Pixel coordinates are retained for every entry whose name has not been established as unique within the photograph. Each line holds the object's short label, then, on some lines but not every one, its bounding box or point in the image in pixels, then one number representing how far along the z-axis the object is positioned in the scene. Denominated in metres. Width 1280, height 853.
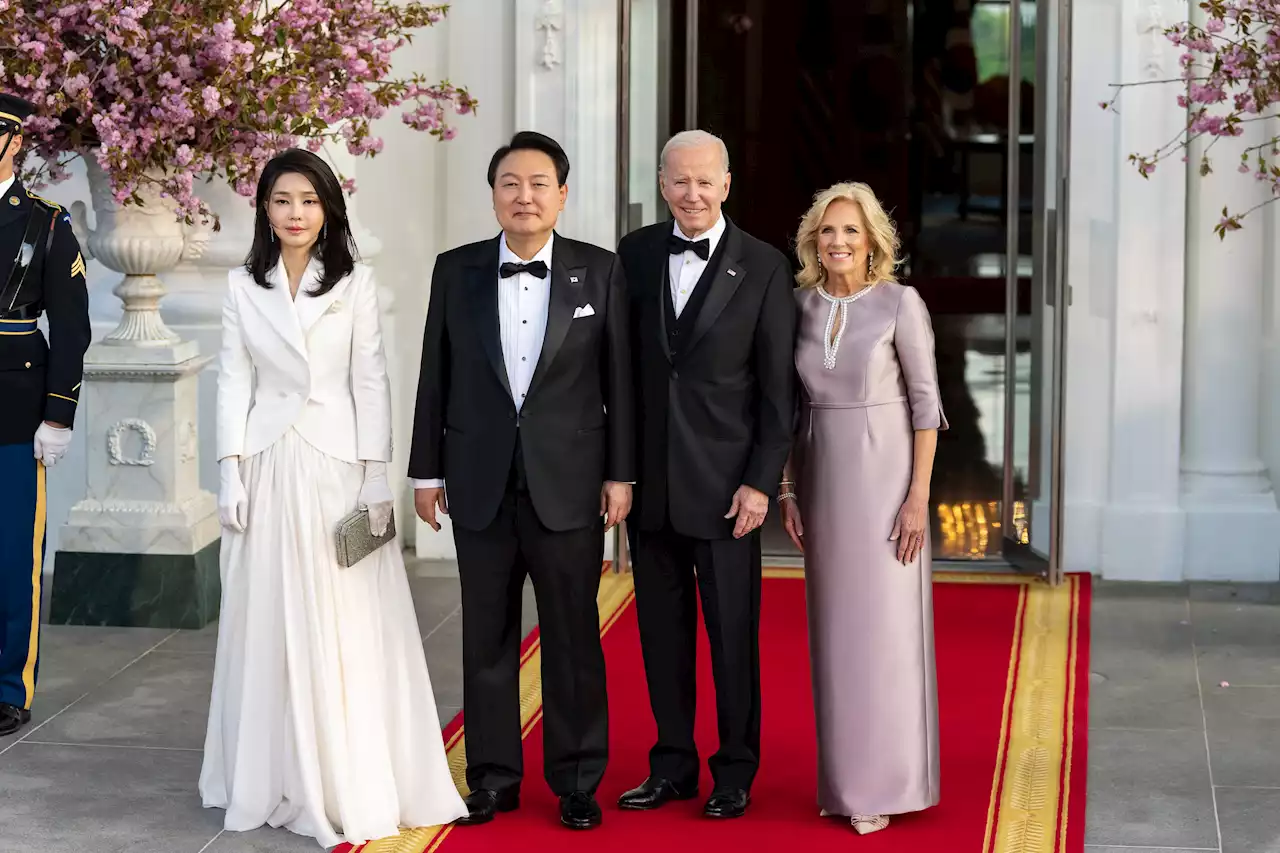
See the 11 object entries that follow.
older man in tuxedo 8.47
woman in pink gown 8.50
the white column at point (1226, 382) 14.17
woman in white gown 8.46
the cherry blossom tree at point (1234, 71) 11.16
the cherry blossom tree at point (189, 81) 10.65
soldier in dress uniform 10.28
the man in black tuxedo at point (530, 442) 8.37
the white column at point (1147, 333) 13.89
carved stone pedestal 12.64
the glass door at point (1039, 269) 13.74
